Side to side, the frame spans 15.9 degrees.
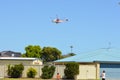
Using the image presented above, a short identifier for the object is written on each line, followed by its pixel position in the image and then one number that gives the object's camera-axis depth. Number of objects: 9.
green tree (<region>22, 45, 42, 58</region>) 110.33
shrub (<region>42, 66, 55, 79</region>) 53.97
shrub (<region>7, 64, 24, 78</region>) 54.31
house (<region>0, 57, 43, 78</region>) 76.38
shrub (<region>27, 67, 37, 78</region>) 54.47
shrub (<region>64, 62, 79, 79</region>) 53.16
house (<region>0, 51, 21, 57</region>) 116.79
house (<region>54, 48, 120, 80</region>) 55.25
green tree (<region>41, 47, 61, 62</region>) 120.58
